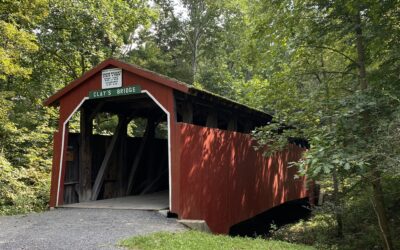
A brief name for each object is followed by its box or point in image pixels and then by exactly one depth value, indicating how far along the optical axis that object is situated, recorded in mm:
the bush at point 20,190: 9305
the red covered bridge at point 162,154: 7973
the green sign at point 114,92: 8438
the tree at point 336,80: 5512
